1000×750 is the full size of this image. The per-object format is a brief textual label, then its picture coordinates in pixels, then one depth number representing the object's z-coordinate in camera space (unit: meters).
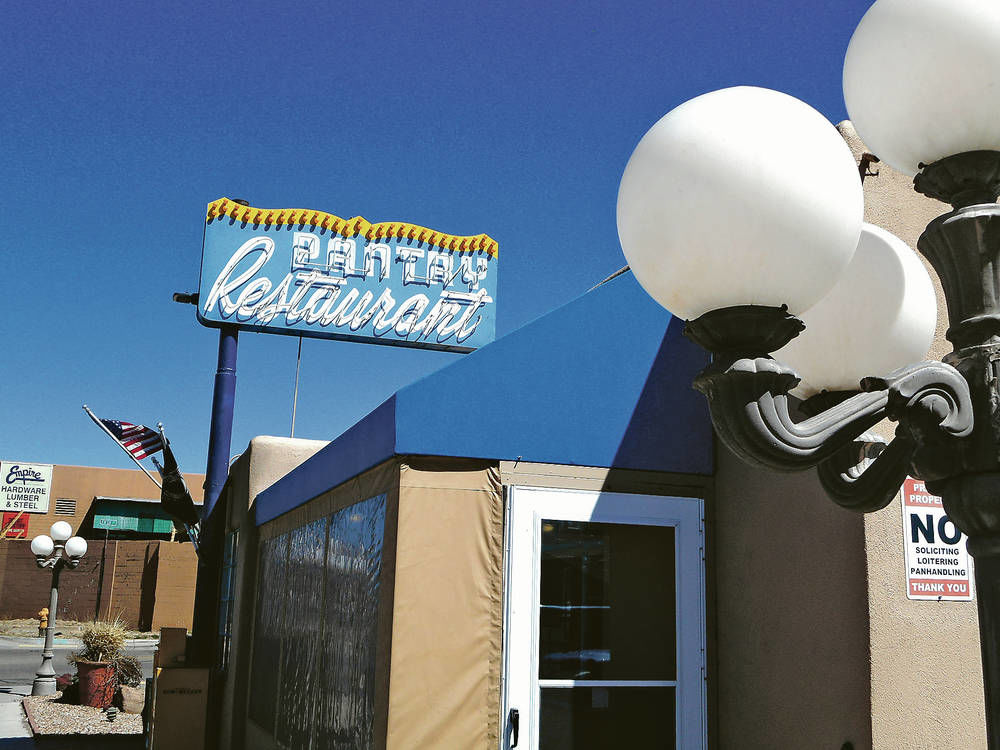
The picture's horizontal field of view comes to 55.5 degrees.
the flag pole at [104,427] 15.18
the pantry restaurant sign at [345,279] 14.98
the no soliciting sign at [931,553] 4.38
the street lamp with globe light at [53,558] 17.01
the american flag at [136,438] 15.21
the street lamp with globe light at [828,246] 1.69
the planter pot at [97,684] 15.35
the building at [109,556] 34.22
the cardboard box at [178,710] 10.34
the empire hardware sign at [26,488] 44.94
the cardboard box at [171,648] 11.38
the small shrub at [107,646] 15.38
